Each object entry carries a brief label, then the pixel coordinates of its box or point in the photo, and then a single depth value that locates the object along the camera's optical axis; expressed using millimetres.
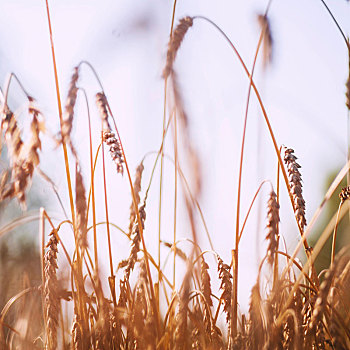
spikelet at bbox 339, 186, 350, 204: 1072
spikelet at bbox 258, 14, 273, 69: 1150
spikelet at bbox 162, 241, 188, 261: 1212
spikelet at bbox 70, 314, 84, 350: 1035
